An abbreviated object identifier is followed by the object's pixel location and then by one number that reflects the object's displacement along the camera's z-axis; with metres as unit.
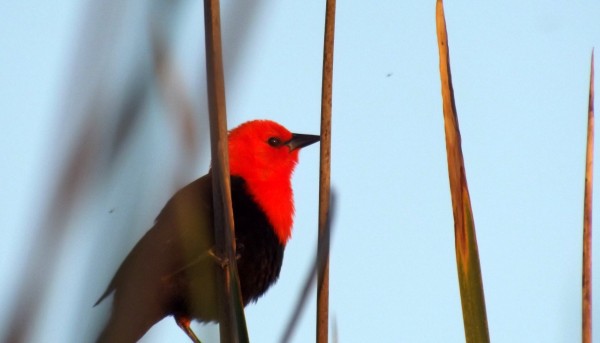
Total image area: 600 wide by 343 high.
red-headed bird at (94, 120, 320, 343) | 2.93
